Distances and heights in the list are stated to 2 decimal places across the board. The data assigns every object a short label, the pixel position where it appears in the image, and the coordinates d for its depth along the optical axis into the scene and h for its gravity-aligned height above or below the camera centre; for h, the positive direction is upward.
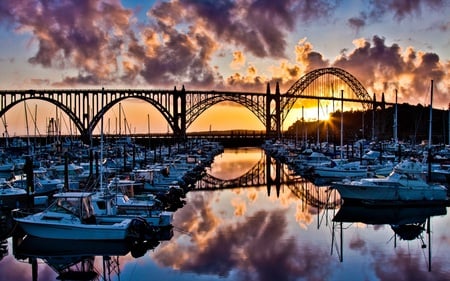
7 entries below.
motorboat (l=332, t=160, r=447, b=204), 35.41 -4.20
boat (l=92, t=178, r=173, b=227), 27.06 -4.17
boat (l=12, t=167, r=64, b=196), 39.44 -4.14
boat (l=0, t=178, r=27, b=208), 34.72 -4.35
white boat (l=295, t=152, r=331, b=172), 60.43 -3.98
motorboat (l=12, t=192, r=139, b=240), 25.05 -4.41
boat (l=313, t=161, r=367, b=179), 51.59 -4.24
